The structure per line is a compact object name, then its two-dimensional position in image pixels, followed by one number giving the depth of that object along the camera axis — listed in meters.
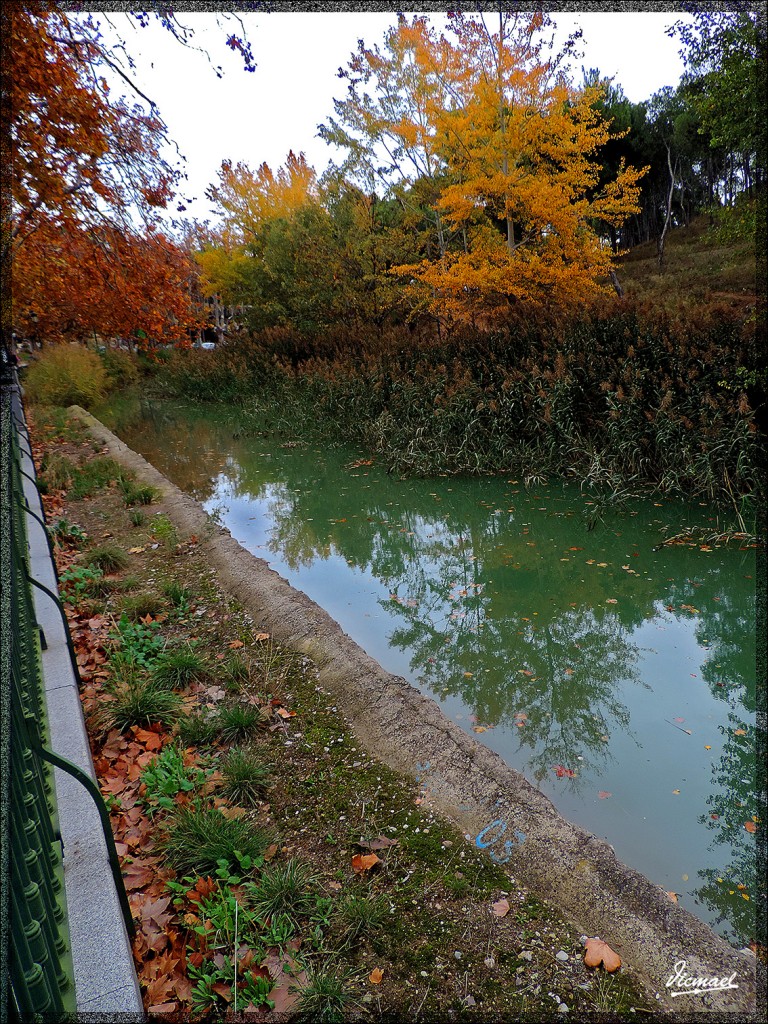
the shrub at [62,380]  19.98
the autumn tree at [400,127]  15.65
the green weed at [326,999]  2.10
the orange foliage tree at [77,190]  6.56
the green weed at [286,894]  2.51
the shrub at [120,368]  27.73
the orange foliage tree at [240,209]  26.48
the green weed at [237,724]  3.72
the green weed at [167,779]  3.13
